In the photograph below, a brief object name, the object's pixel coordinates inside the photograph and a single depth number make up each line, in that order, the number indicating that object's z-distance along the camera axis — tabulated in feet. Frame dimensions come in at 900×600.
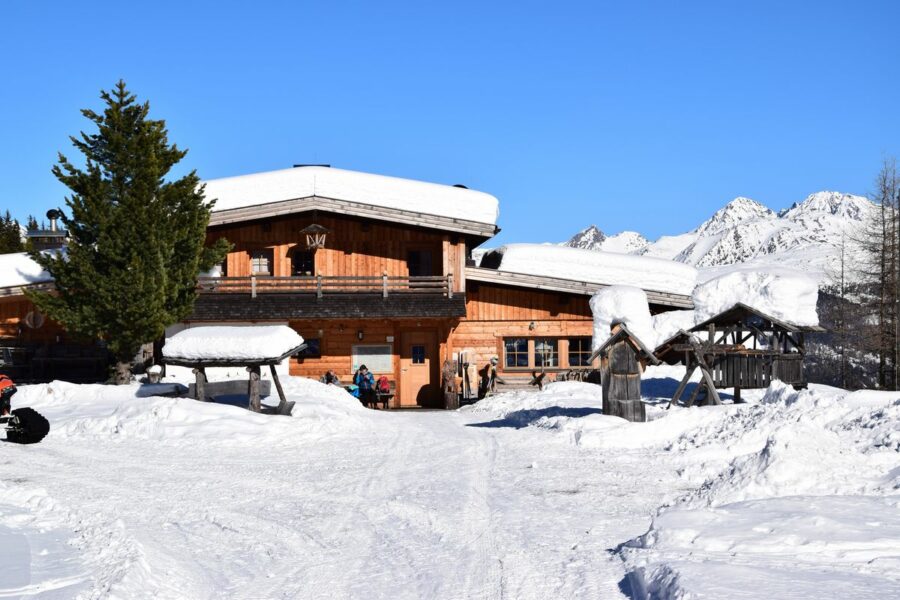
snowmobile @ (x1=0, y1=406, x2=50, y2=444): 54.08
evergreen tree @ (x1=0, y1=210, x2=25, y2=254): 174.34
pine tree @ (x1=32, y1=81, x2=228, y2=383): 78.84
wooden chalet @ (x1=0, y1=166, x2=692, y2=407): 96.17
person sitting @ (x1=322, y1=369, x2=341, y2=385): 92.48
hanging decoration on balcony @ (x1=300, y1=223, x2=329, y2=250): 98.53
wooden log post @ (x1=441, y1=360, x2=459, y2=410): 91.04
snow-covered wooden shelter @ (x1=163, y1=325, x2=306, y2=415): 65.77
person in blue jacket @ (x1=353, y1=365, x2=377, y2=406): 91.35
